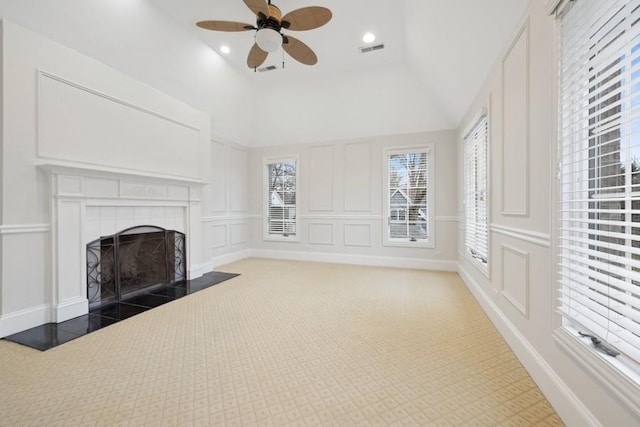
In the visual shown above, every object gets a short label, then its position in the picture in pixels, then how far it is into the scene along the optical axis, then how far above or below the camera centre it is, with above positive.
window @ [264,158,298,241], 6.40 +0.30
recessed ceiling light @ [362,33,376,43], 3.85 +2.39
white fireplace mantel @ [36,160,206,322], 2.85 +0.05
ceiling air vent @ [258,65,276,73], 4.56 +2.35
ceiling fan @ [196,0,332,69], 2.48 +1.77
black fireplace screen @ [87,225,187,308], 3.31 -0.67
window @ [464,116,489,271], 3.37 +0.25
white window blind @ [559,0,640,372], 1.15 +0.18
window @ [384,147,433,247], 5.36 +0.27
